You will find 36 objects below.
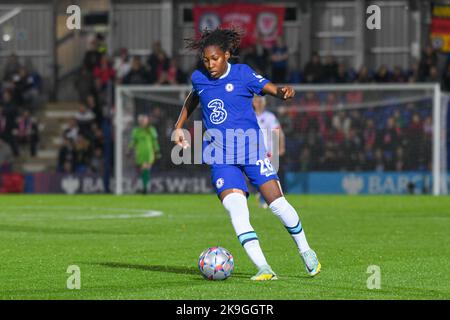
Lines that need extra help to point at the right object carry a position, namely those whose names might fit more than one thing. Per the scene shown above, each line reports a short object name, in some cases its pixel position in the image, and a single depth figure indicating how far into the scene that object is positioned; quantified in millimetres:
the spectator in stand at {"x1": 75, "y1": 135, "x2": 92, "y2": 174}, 33625
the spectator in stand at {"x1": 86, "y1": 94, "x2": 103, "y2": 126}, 34500
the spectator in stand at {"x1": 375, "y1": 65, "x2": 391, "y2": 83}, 33984
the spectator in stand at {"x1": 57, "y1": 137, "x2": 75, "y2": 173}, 33438
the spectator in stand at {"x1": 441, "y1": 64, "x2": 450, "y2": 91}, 34094
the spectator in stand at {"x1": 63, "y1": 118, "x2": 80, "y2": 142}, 34156
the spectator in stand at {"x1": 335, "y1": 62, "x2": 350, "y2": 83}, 34375
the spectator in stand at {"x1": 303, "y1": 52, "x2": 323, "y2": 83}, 34375
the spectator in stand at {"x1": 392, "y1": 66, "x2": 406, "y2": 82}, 34062
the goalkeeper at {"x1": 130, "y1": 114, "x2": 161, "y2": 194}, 31422
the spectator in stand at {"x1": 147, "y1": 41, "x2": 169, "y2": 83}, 34938
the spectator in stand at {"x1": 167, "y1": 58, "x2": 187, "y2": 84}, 34656
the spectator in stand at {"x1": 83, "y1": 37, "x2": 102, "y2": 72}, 35562
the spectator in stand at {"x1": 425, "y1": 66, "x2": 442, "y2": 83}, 34031
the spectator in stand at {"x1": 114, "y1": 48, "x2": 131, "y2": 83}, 35562
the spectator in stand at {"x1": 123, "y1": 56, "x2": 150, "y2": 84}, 34875
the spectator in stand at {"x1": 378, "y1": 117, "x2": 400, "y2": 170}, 32000
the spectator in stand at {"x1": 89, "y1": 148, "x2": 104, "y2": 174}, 33469
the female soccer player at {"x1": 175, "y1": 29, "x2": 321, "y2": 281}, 11297
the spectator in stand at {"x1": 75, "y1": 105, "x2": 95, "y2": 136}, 34312
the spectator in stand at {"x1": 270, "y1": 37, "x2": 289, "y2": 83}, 34438
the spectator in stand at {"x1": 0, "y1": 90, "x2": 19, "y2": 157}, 34719
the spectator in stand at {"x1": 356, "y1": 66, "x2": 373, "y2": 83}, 34062
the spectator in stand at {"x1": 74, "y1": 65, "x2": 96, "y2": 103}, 35656
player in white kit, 22719
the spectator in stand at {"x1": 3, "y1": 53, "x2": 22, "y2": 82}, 36238
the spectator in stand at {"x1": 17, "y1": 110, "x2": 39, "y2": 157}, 34688
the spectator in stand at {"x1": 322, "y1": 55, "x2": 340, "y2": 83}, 34406
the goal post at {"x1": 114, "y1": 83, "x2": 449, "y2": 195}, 32031
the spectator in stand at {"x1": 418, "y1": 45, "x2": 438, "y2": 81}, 34281
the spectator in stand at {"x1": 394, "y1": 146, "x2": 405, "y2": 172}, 31844
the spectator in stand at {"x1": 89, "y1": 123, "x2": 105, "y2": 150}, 34094
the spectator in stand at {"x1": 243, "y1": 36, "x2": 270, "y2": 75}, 34406
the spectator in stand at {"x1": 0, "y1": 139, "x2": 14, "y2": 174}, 34094
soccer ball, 11102
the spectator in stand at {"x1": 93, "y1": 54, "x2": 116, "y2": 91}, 35344
